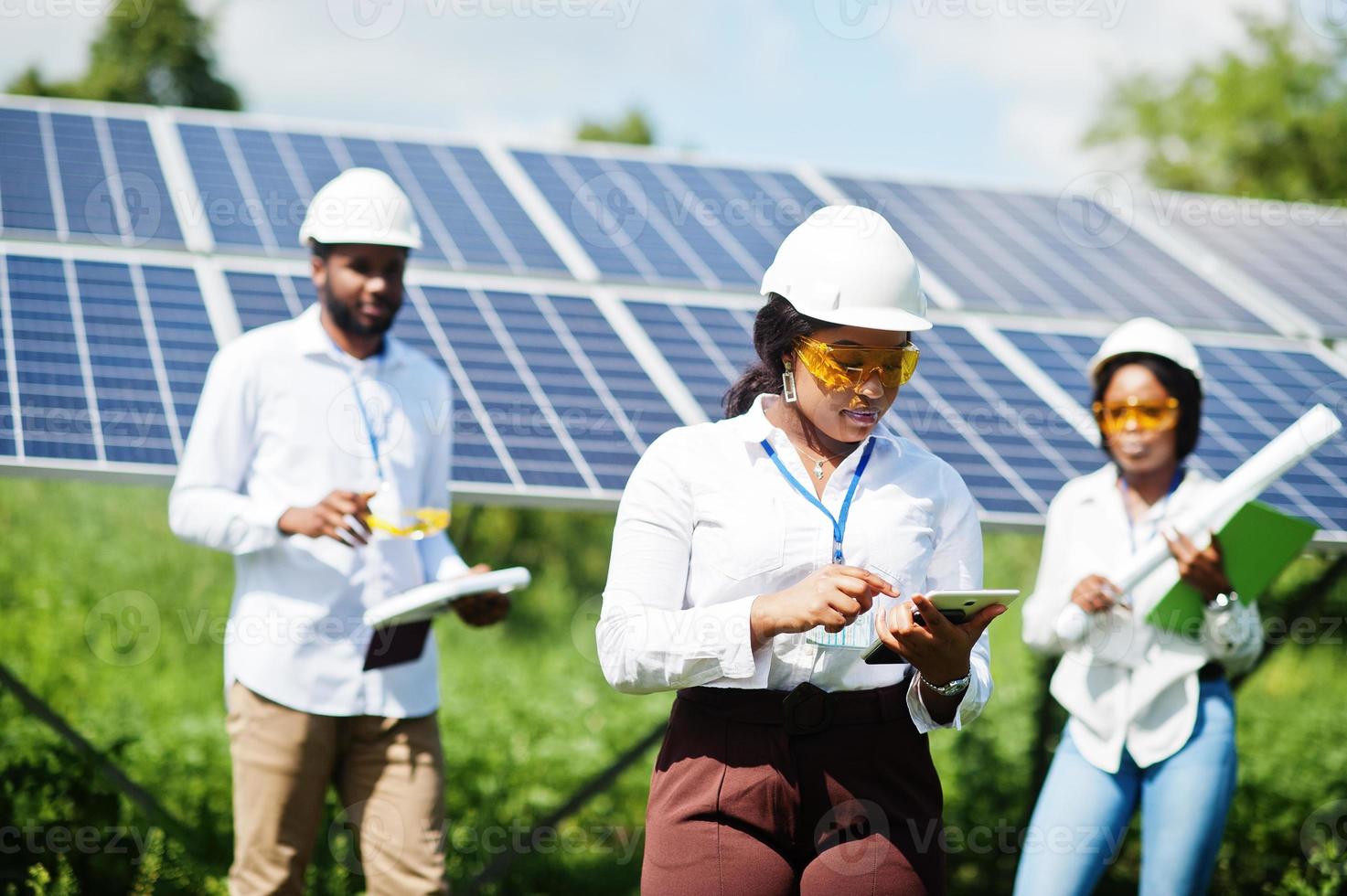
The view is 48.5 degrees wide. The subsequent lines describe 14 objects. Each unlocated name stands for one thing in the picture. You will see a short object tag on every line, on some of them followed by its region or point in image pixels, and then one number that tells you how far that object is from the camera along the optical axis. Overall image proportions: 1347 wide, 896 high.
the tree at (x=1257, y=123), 29.55
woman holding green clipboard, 4.71
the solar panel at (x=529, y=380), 6.07
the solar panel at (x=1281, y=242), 8.78
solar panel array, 6.27
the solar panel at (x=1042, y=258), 8.30
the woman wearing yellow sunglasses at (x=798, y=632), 3.13
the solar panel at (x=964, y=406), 6.49
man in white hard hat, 4.80
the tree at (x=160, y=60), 30.48
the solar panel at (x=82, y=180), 7.53
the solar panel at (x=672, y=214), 8.24
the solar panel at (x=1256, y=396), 6.76
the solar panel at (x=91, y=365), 5.73
